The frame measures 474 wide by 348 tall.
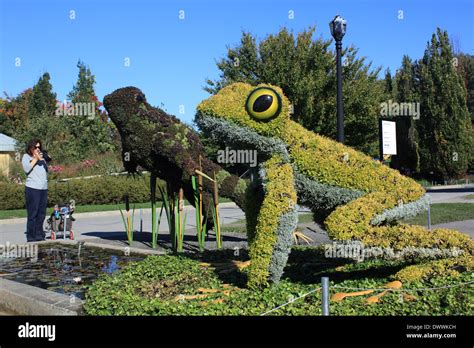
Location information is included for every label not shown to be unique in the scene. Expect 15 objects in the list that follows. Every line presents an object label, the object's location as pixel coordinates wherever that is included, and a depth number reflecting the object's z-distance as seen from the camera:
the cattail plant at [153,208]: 9.11
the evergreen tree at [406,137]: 37.34
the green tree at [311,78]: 25.92
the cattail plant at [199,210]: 8.43
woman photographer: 10.58
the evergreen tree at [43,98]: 44.77
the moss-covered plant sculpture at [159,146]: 8.85
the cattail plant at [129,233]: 9.68
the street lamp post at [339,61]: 9.36
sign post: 9.05
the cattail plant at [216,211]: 8.59
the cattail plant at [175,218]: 8.41
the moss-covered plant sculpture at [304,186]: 5.08
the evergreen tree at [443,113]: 32.56
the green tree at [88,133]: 35.38
